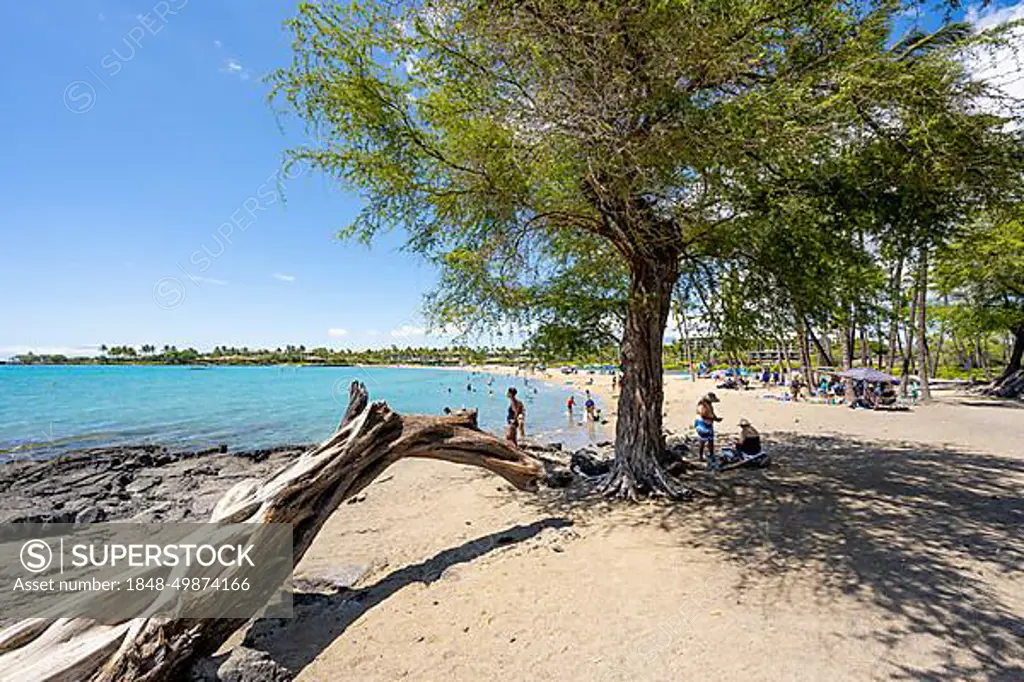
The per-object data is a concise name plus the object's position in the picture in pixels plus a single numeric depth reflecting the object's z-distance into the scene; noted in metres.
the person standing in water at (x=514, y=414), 13.20
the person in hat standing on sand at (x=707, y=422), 10.02
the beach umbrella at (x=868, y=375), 21.75
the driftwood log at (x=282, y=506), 3.05
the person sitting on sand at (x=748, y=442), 9.70
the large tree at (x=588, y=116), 4.99
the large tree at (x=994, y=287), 21.09
